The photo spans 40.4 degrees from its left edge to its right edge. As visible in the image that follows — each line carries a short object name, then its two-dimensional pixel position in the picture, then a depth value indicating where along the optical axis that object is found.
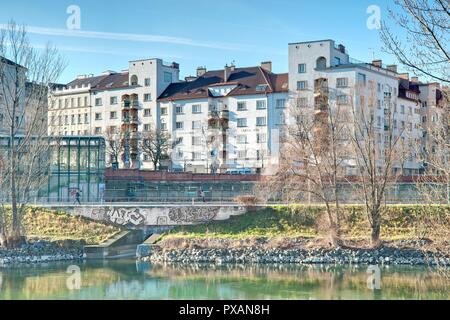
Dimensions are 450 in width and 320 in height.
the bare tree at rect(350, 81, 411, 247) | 40.09
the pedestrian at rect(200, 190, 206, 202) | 52.55
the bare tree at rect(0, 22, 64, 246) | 40.91
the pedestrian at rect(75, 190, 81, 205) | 49.16
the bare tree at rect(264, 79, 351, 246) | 41.88
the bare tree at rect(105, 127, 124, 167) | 77.86
